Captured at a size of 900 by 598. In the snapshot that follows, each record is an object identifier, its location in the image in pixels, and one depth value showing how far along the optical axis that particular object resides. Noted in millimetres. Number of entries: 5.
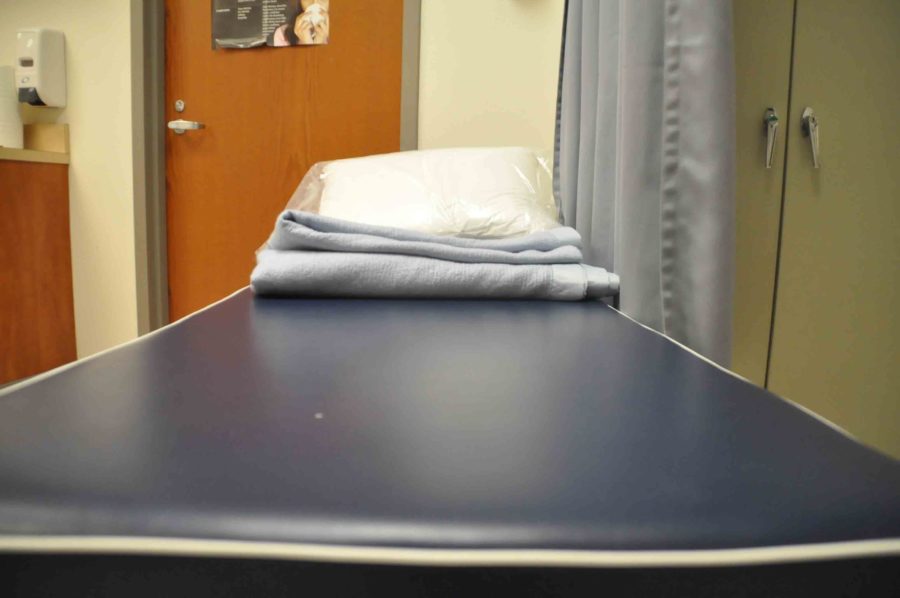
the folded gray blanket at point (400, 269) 667
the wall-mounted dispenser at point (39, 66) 1531
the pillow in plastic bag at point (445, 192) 967
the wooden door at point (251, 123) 1398
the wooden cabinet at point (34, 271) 1491
